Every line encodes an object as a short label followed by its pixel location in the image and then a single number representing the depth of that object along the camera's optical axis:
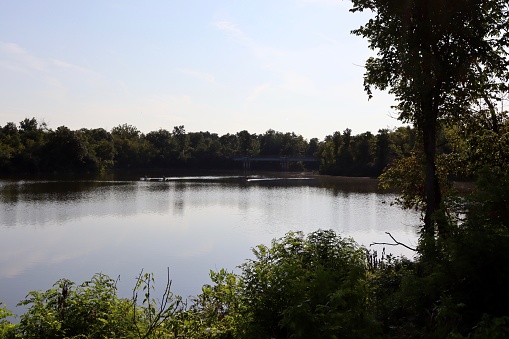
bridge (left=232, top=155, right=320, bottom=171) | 139.98
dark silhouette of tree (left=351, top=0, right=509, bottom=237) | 14.12
